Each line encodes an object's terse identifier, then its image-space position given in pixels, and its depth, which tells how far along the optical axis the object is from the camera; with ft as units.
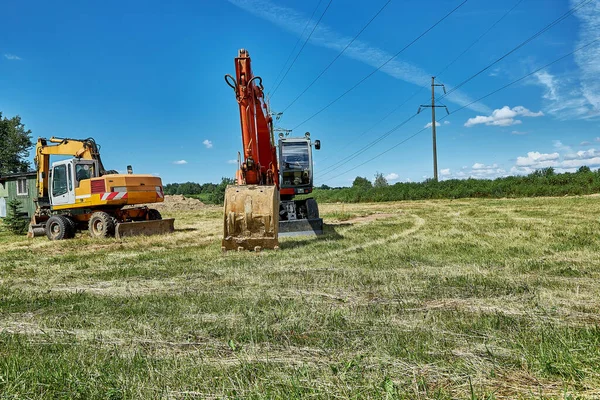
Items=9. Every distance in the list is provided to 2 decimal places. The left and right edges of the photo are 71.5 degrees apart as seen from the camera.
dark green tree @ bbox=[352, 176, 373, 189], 247.70
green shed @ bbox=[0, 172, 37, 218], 70.59
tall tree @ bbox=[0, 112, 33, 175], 143.74
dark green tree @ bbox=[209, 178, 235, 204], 167.94
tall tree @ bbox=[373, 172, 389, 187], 230.70
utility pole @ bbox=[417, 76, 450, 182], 129.59
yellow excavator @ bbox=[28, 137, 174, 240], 45.44
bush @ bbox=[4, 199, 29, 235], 58.90
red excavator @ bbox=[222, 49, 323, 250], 29.91
